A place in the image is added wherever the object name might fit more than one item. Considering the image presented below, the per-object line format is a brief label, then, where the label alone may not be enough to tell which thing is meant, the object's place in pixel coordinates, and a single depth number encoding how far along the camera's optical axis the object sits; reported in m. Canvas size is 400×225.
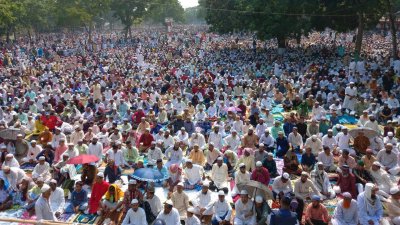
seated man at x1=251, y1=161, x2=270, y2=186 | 7.10
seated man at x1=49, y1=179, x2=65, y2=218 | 6.60
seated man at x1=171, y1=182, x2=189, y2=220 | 6.59
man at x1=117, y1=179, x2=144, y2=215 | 6.31
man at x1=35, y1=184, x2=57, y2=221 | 6.23
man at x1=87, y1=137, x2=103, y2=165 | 8.92
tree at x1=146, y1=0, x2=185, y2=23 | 68.97
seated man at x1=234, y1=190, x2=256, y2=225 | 6.09
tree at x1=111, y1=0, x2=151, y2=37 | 44.57
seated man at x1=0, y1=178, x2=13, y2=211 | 6.99
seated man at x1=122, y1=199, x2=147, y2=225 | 5.91
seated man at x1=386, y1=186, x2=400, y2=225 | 6.08
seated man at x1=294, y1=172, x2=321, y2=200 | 6.83
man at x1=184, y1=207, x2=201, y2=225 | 6.00
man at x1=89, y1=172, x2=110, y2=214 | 6.70
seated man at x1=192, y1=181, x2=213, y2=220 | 6.48
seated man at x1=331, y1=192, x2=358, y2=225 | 5.98
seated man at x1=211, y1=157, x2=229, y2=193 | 7.67
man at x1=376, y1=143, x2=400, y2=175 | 7.94
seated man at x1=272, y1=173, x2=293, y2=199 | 6.90
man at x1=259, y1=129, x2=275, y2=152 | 9.41
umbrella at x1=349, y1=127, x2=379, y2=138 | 8.79
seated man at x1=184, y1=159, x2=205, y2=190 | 7.78
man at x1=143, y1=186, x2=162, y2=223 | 6.32
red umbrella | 7.18
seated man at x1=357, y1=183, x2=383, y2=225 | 6.04
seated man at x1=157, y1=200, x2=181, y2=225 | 5.87
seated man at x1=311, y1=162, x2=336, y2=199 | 7.12
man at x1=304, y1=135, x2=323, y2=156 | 8.88
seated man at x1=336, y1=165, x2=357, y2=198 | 6.87
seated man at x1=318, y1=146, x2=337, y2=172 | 8.26
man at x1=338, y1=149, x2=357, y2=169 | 7.68
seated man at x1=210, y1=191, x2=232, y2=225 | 6.29
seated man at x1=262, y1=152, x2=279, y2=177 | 7.89
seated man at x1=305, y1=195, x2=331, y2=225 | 5.91
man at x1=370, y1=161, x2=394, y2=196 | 7.16
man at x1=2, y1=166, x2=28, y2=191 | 7.35
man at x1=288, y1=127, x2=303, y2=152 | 9.42
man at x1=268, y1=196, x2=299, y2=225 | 5.53
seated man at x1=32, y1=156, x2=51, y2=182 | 7.89
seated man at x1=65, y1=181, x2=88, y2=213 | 6.95
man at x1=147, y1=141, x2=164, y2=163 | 8.81
